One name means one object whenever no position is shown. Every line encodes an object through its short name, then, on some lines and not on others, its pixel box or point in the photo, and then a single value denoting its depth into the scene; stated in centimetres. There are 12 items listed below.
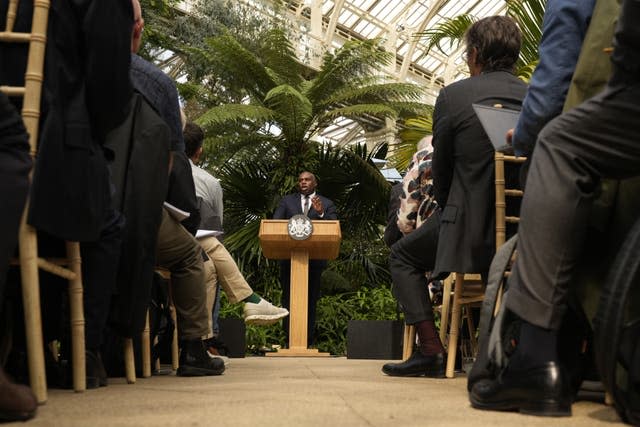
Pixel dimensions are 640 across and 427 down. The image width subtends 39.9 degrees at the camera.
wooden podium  795
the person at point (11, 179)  182
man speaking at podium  880
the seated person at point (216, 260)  515
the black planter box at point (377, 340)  740
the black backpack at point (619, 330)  180
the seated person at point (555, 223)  195
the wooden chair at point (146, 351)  316
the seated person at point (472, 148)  352
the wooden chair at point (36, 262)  212
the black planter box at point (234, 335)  746
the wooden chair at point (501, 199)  347
